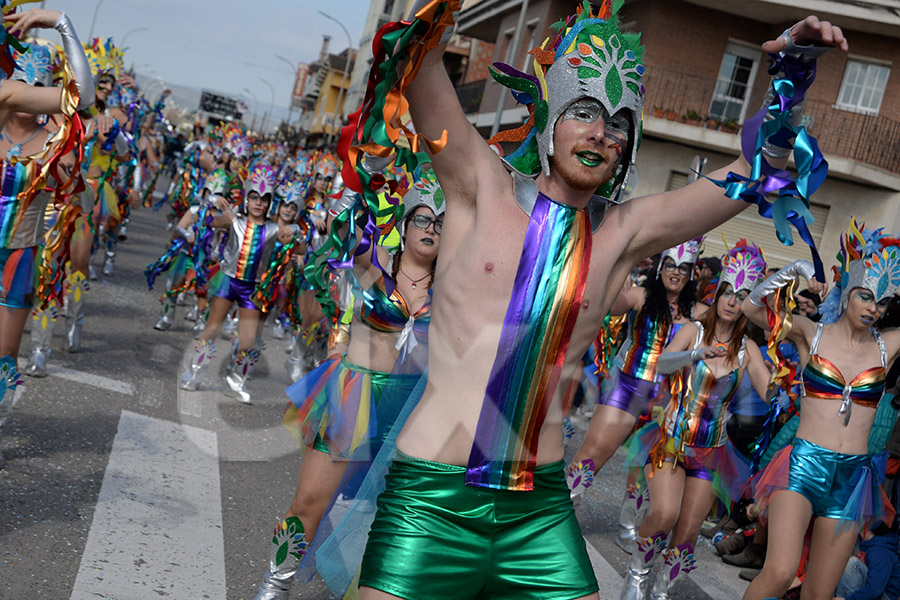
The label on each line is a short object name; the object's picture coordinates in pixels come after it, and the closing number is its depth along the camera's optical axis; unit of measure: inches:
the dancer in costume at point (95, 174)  348.5
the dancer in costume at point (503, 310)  109.0
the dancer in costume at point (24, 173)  209.3
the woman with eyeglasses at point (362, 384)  165.2
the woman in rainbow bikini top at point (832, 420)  197.6
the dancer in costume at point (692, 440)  220.1
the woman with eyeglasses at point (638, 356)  274.8
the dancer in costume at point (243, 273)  350.6
